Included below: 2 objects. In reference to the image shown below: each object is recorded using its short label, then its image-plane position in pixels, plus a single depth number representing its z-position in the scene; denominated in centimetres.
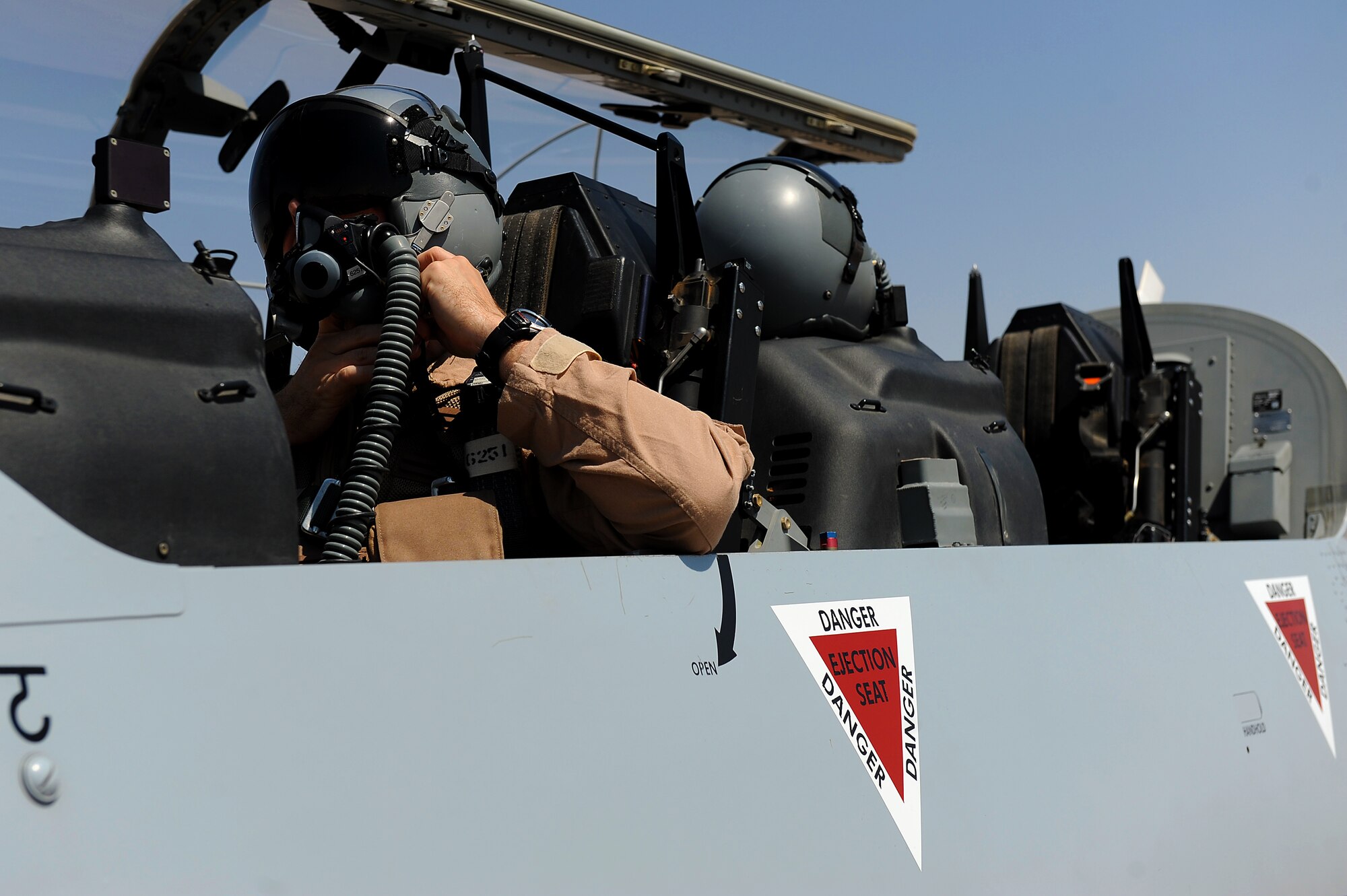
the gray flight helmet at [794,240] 240
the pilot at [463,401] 143
